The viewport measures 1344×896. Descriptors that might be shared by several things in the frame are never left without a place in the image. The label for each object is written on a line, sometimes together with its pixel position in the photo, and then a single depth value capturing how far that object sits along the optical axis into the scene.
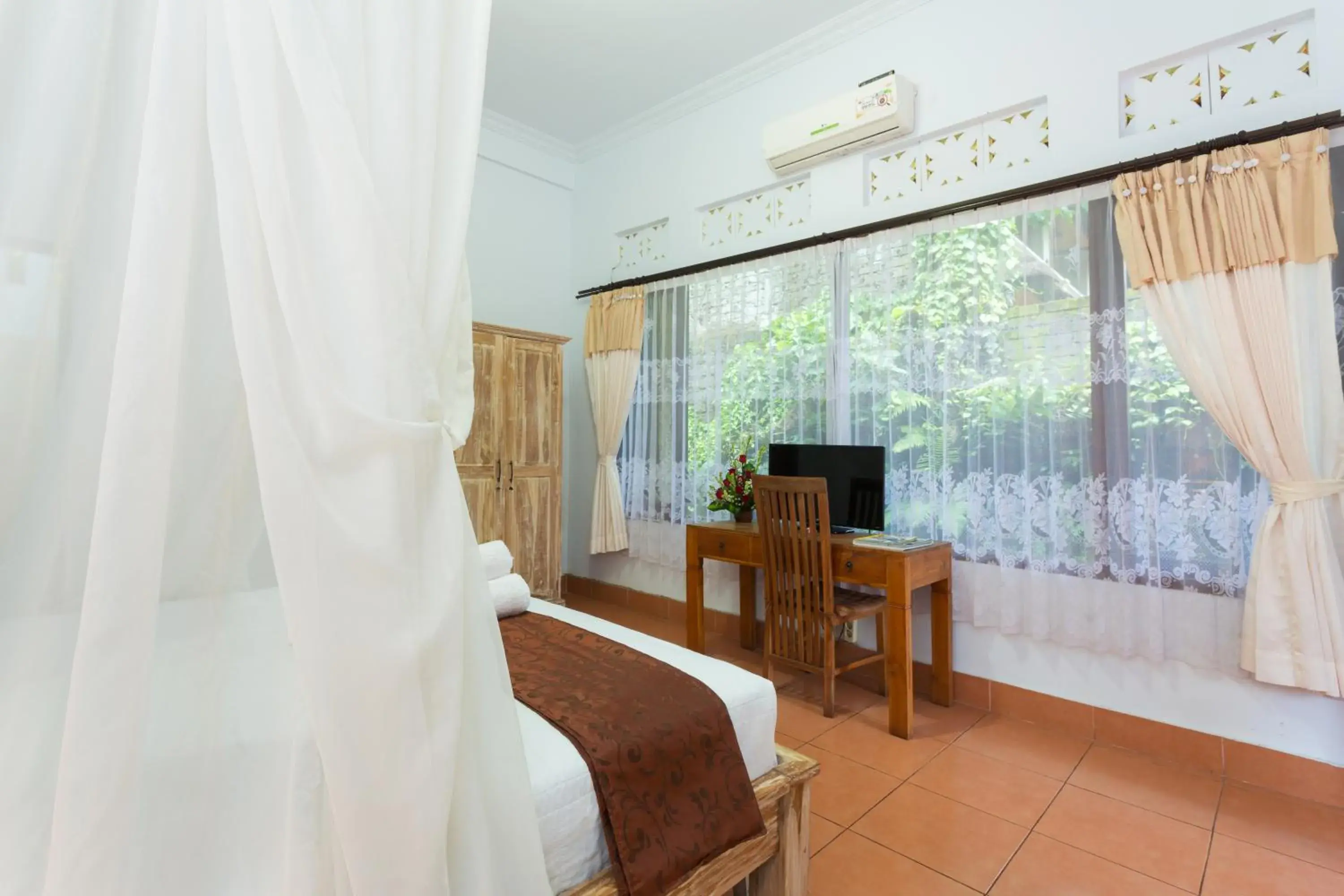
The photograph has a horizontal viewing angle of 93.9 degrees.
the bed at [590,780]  1.12
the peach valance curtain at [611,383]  4.18
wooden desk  2.48
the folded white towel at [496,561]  2.03
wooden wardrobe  3.66
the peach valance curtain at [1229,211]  1.98
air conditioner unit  2.90
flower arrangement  3.36
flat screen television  2.89
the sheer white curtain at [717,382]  3.33
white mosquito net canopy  0.68
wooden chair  2.62
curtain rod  2.03
